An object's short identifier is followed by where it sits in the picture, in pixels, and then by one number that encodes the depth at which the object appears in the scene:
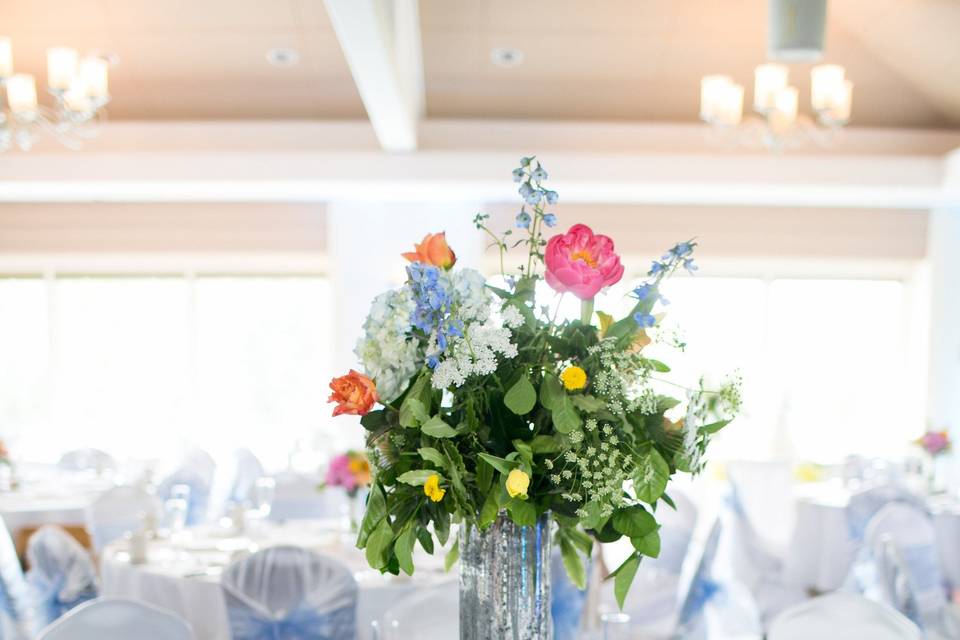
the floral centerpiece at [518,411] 1.40
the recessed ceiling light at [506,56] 6.63
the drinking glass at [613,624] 2.03
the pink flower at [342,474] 4.14
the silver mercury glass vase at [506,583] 1.48
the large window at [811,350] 8.73
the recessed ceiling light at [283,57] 6.63
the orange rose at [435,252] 1.48
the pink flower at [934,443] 5.82
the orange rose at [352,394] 1.38
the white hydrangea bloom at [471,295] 1.42
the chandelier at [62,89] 5.18
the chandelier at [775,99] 5.48
